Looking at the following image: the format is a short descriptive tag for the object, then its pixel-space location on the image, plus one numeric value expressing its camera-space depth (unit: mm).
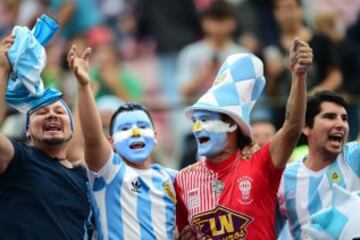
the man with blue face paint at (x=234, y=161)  17661
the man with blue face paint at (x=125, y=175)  17819
